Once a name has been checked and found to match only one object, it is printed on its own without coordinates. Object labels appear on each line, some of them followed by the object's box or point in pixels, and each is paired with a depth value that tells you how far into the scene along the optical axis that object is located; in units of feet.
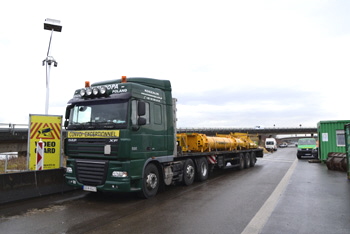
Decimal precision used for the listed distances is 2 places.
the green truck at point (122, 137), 21.59
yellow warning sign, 29.04
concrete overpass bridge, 76.73
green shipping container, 57.06
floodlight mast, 41.01
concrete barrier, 21.98
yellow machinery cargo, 34.65
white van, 143.07
